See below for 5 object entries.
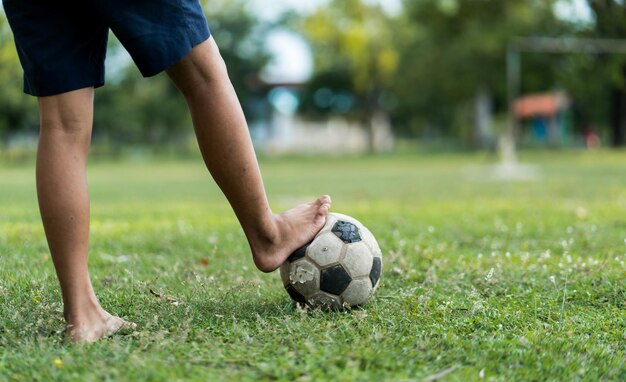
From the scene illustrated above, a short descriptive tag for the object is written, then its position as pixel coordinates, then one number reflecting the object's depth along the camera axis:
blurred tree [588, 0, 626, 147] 29.27
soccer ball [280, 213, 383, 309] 3.03
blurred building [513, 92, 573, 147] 55.71
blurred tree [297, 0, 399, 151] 41.34
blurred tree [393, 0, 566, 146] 37.84
